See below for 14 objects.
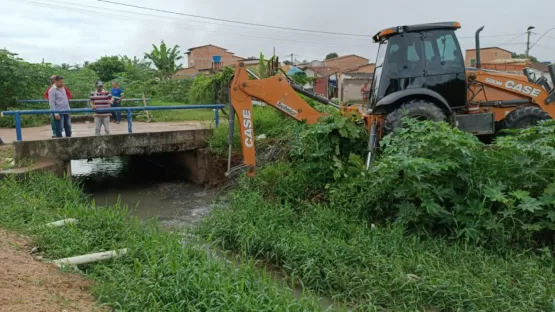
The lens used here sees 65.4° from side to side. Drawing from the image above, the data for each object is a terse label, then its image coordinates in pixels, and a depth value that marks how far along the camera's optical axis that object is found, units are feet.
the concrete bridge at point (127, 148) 27.30
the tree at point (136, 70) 87.45
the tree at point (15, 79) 49.29
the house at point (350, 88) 93.20
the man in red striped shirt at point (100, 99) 36.52
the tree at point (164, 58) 91.71
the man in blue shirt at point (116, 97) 44.39
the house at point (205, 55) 177.68
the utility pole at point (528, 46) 127.71
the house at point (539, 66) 120.00
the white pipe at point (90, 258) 14.18
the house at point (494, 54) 151.53
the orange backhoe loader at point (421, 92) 22.70
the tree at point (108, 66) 120.47
